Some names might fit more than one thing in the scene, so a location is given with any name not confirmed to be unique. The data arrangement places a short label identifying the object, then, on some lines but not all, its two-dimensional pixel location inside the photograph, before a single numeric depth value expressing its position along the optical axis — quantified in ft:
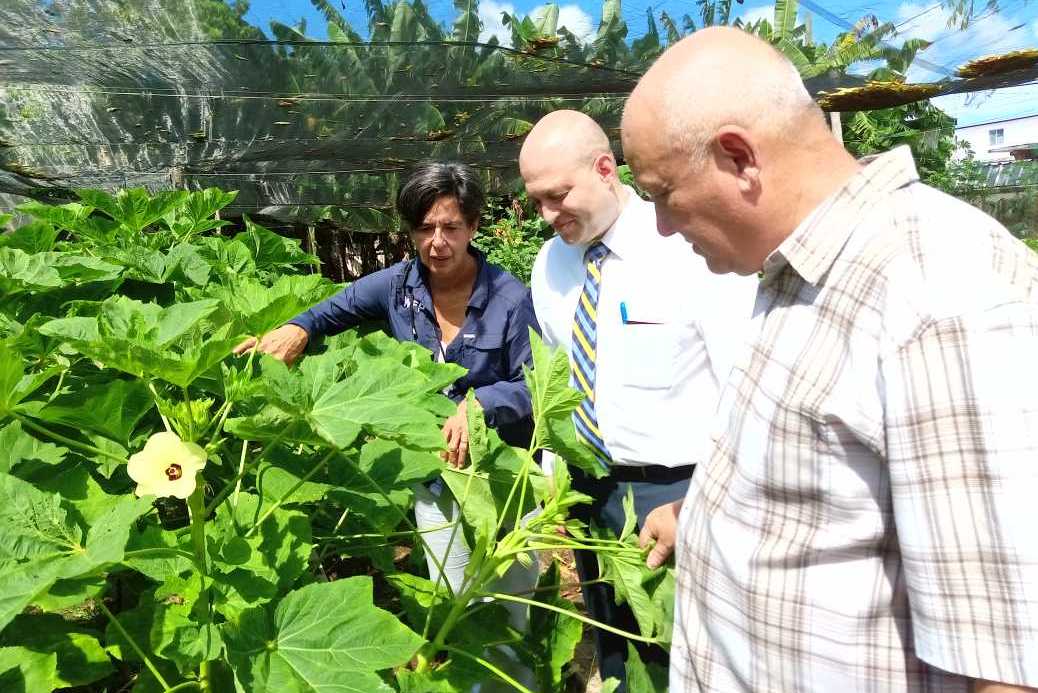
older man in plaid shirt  3.07
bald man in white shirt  7.37
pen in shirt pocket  7.59
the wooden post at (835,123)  21.16
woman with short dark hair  8.71
